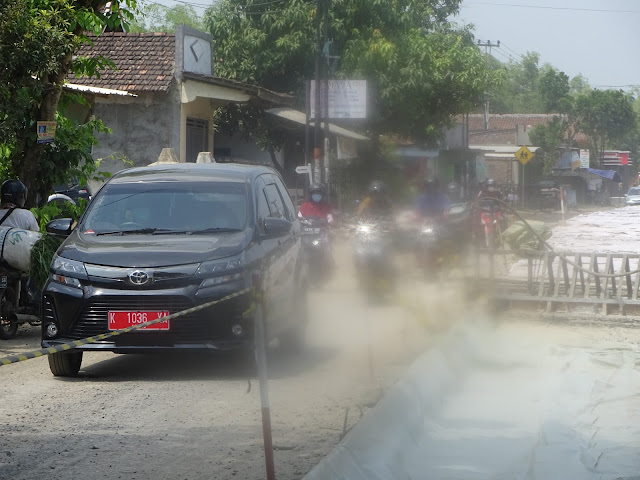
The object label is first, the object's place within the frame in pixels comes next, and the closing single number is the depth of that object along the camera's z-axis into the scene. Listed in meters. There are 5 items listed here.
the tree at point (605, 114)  88.88
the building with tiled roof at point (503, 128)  85.57
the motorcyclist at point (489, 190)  29.78
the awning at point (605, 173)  87.14
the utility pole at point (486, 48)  77.86
